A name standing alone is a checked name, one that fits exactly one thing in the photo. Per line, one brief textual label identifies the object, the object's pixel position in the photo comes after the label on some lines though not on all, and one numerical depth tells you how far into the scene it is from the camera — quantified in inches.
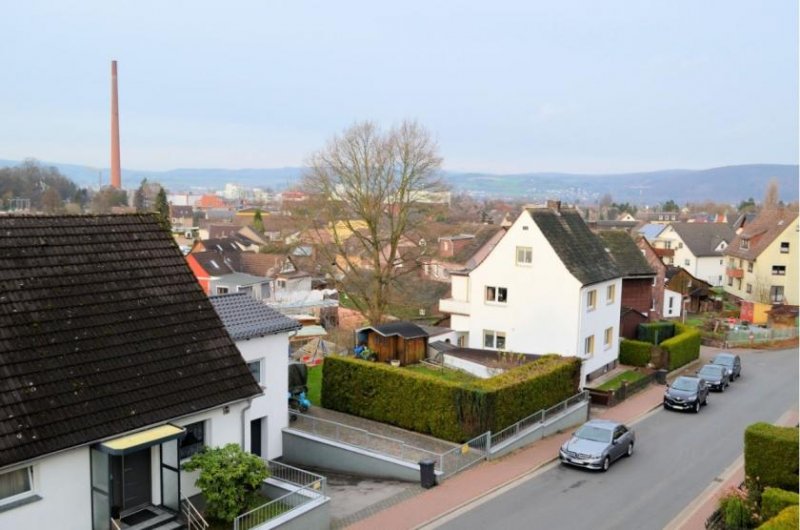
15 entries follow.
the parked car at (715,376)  1365.7
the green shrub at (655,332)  1667.1
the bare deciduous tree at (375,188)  1644.9
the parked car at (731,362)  1477.6
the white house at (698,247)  3196.4
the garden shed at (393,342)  1320.1
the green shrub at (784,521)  548.4
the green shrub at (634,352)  1513.3
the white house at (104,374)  541.3
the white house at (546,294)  1316.4
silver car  906.7
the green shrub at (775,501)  659.4
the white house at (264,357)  868.6
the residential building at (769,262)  2443.4
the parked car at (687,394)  1210.6
